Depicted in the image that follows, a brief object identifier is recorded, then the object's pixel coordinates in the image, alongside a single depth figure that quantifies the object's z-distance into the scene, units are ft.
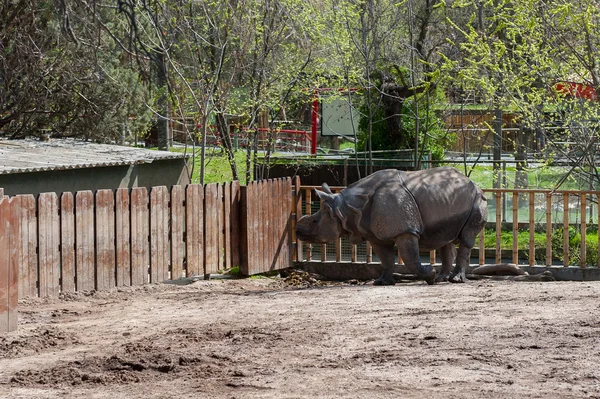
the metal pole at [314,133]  102.27
